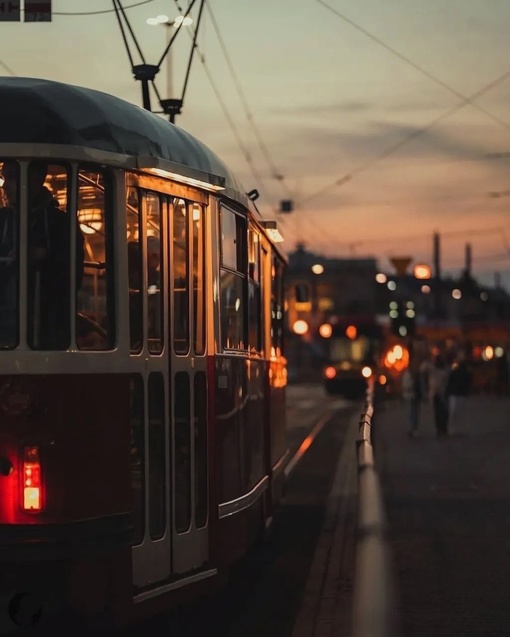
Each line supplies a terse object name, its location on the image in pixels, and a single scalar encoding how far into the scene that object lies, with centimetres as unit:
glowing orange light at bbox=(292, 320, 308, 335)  3741
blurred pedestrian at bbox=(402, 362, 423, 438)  2861
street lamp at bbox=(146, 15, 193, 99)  1567
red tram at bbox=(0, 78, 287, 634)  710
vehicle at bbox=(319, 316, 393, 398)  5662
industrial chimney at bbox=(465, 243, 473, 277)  9002
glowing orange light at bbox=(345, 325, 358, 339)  5656
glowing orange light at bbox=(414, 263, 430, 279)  3077
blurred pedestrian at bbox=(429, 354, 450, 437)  2888
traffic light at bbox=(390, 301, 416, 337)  3238
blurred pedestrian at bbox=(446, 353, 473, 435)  3038
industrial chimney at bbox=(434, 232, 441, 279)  5512
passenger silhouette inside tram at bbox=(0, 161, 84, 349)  727
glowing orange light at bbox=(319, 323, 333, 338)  5688
